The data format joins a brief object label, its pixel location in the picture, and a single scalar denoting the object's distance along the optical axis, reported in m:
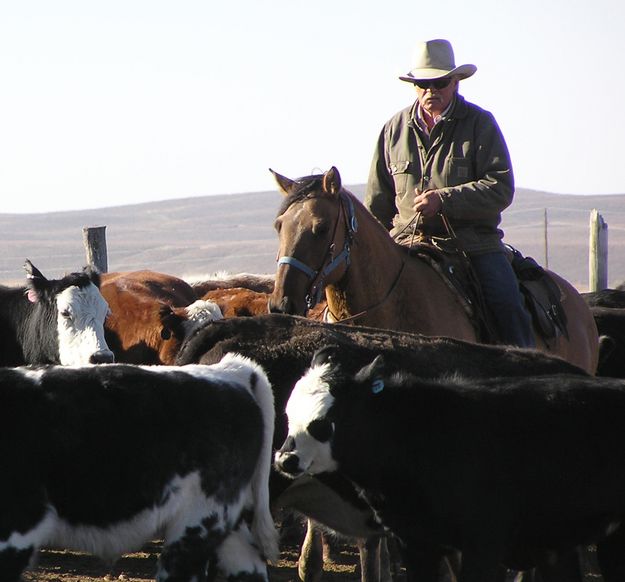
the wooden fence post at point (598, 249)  32.97
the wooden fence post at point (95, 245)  26.34
